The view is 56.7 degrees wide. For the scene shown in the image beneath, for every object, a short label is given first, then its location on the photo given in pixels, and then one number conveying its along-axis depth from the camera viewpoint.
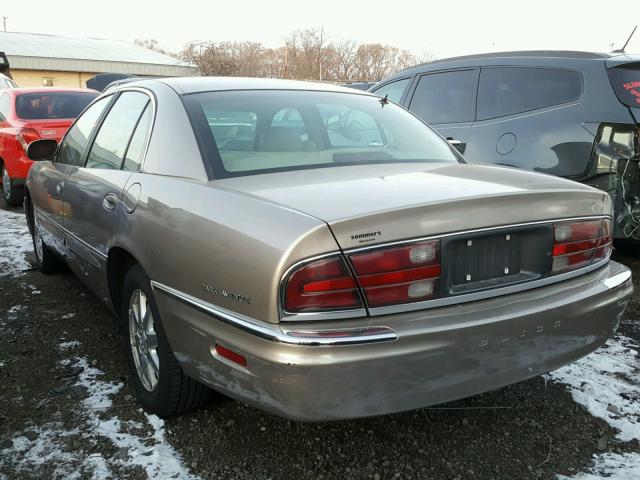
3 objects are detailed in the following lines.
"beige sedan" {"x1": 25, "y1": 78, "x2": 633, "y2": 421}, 1.82
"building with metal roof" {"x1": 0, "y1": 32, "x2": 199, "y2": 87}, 36.06
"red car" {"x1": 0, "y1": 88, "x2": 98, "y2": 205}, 7.42
